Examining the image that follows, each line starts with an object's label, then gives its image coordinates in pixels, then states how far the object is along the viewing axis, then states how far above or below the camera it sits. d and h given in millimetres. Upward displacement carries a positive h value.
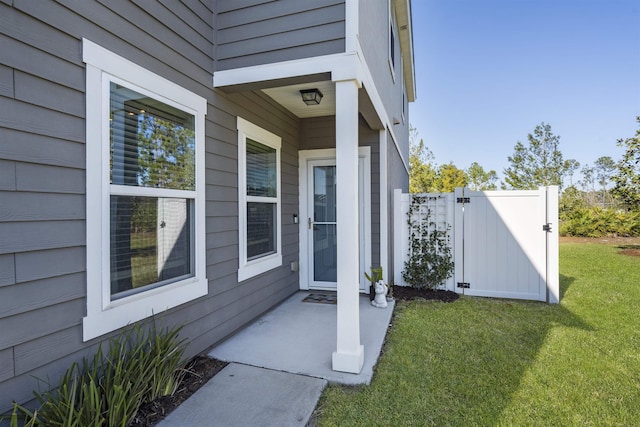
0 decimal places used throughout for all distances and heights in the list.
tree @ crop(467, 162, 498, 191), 23891 +2712
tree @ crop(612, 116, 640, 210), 8156 +978
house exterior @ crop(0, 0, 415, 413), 1604 +375
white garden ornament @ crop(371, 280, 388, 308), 4262 -1107
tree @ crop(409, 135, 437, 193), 15812 +2172
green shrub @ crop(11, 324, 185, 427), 1547 -955
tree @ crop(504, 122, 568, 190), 15688 +2533
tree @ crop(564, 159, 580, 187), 15756 +2412
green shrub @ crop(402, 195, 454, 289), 4965 -613
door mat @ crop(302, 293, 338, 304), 4457 -1219
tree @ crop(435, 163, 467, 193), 17625 +1920
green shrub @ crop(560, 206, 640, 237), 11336 -423
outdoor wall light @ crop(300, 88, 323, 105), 3709 +1368
